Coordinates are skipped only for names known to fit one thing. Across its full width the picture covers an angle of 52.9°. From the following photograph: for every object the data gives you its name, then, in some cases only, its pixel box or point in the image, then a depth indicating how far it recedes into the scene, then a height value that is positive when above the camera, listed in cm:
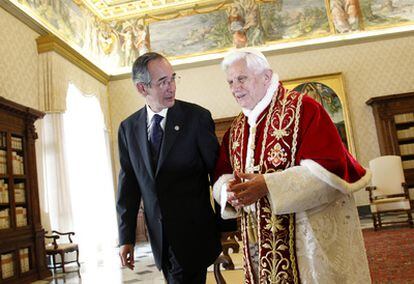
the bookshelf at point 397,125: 1154 +112
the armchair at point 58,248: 782 -79
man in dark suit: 213 +9
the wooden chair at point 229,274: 270 -70
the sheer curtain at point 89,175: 1008 +73
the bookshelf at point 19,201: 682 +18
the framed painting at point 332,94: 1229 +233
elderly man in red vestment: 188 -3
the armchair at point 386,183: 904 -37
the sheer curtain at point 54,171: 916 +80
